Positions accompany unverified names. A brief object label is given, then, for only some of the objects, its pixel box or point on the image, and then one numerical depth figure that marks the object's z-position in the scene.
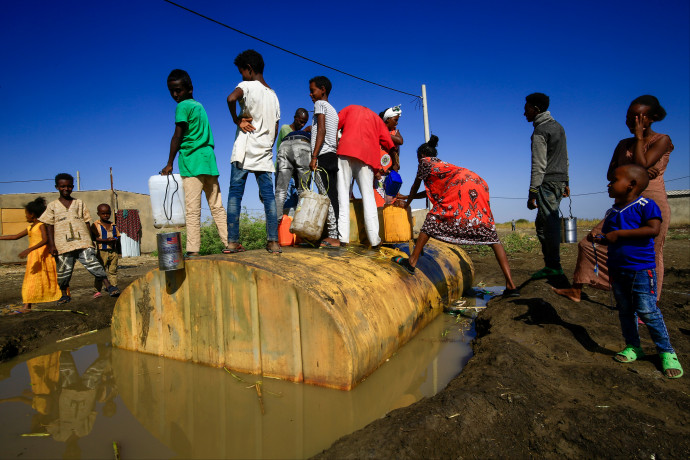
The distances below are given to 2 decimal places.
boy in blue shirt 2.59
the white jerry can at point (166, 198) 3.87
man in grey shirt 4.35
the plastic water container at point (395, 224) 5.04
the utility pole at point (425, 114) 14.55
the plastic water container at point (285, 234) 4.73
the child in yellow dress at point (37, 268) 5.30
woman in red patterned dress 4.12
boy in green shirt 3.81
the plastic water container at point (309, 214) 4.11
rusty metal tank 2.69
